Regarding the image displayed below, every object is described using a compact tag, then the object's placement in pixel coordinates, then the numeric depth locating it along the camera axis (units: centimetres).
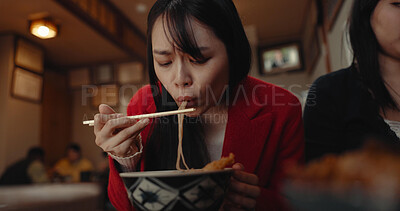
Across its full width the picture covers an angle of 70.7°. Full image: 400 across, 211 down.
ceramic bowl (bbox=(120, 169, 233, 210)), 44
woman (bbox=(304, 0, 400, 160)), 100
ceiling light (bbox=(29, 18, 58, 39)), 220
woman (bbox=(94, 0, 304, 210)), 76
